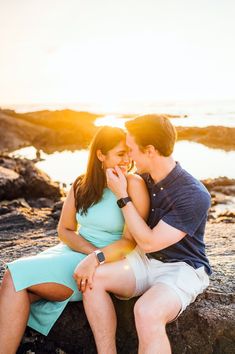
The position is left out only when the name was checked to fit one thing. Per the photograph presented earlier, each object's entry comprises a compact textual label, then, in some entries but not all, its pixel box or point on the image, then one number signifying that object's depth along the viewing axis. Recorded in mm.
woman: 3182
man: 3047
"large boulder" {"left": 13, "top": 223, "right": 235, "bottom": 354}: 3303
